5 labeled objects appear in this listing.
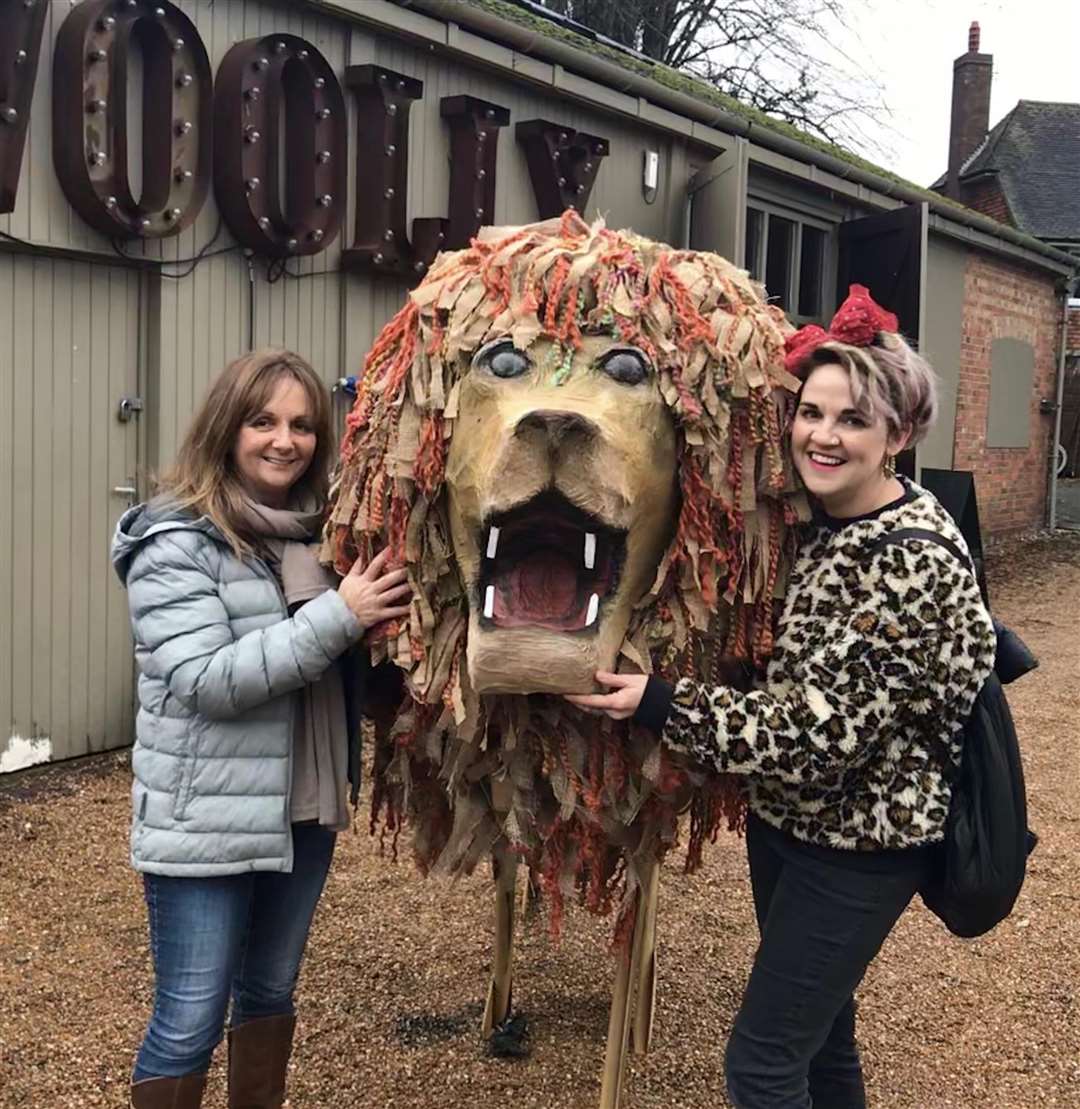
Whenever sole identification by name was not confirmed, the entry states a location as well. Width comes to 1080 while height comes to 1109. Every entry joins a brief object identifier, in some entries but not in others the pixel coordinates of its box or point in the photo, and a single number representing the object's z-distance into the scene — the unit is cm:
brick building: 2064
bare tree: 1744
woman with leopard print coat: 187
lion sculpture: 181
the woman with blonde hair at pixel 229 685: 202
